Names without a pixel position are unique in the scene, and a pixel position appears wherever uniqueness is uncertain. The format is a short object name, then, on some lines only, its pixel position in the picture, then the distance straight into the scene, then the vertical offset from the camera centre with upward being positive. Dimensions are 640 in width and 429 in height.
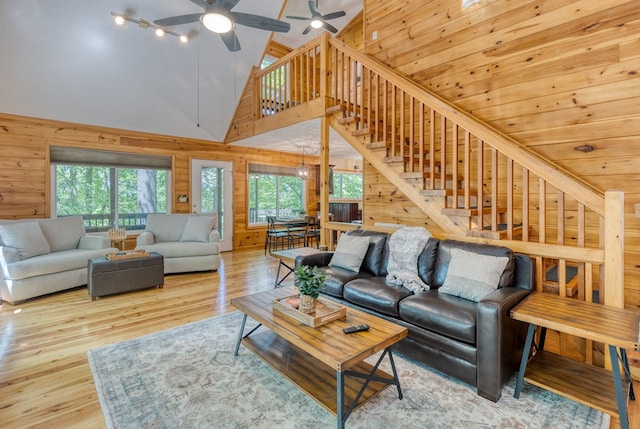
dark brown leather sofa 1.94 -0.74
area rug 1.78 -1.17
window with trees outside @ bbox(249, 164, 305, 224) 7.63 +0.44
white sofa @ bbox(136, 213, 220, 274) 4.94 -0.51
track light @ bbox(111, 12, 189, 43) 4.13 +2.52
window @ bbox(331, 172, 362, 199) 9.30 +0.75
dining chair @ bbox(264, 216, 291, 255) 6.70 -0.54
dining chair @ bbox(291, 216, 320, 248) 7.00 -0.50
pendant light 7.64 +0.95
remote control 1.88 -0.71
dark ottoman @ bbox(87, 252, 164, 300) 3.79 -0.80
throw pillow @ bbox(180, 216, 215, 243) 5.38 -0.32
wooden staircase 2.85 +0.32
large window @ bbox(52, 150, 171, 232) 5.25 +0.33
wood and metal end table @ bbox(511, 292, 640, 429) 1.64 -0.84
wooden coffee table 1.66 -0.89
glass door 6.61 +0.38
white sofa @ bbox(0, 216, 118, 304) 3.66 -0.57
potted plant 2.06 -0.49
